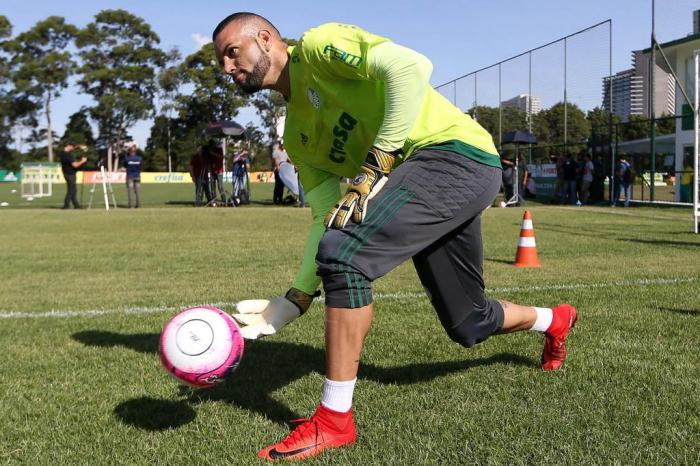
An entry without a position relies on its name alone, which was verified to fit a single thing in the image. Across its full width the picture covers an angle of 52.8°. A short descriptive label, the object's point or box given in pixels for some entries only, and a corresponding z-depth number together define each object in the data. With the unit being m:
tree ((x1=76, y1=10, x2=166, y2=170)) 69.19
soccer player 2.86
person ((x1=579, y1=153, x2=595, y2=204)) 24.31
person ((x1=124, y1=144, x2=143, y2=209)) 22.61
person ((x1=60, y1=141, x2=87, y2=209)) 21.94
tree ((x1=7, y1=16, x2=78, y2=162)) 66.94
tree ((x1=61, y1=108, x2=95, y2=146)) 71.62
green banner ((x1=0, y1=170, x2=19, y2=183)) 66.64
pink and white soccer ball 3.01
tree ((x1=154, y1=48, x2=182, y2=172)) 72.19
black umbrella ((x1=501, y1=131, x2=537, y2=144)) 25.84
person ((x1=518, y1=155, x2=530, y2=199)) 24.55
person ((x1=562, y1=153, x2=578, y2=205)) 24.27
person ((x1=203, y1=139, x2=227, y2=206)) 22.93
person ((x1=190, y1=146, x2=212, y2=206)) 23.27
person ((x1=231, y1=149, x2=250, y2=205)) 23.14
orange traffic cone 8.62
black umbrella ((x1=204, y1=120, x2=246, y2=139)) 23.98
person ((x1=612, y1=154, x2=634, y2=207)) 22.91
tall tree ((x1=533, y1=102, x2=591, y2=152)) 25.50
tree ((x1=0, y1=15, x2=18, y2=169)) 67.06
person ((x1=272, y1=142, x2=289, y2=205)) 22.64
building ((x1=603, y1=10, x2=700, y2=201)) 23.83
